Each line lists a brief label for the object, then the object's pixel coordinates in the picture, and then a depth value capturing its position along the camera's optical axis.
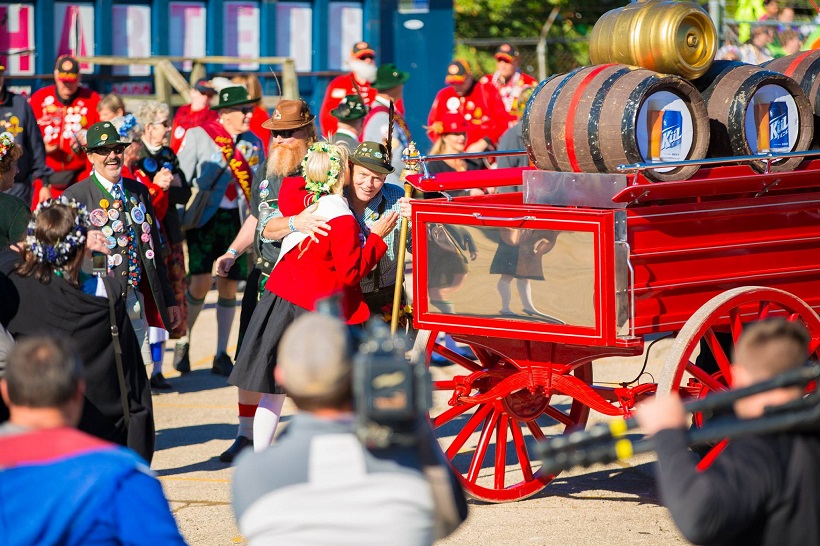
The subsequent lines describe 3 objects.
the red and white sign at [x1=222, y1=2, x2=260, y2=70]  28.47
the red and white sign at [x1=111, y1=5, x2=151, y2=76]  27.18
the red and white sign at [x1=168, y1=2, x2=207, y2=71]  27.87
